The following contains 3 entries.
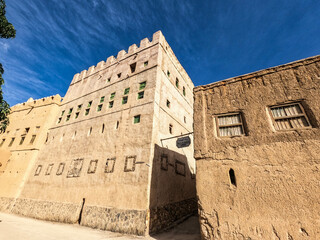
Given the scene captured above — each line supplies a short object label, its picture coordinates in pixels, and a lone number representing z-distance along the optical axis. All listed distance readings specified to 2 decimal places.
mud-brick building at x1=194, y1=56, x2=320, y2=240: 5.49
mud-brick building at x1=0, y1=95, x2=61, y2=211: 17.17
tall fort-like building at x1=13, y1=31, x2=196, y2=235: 10.23
